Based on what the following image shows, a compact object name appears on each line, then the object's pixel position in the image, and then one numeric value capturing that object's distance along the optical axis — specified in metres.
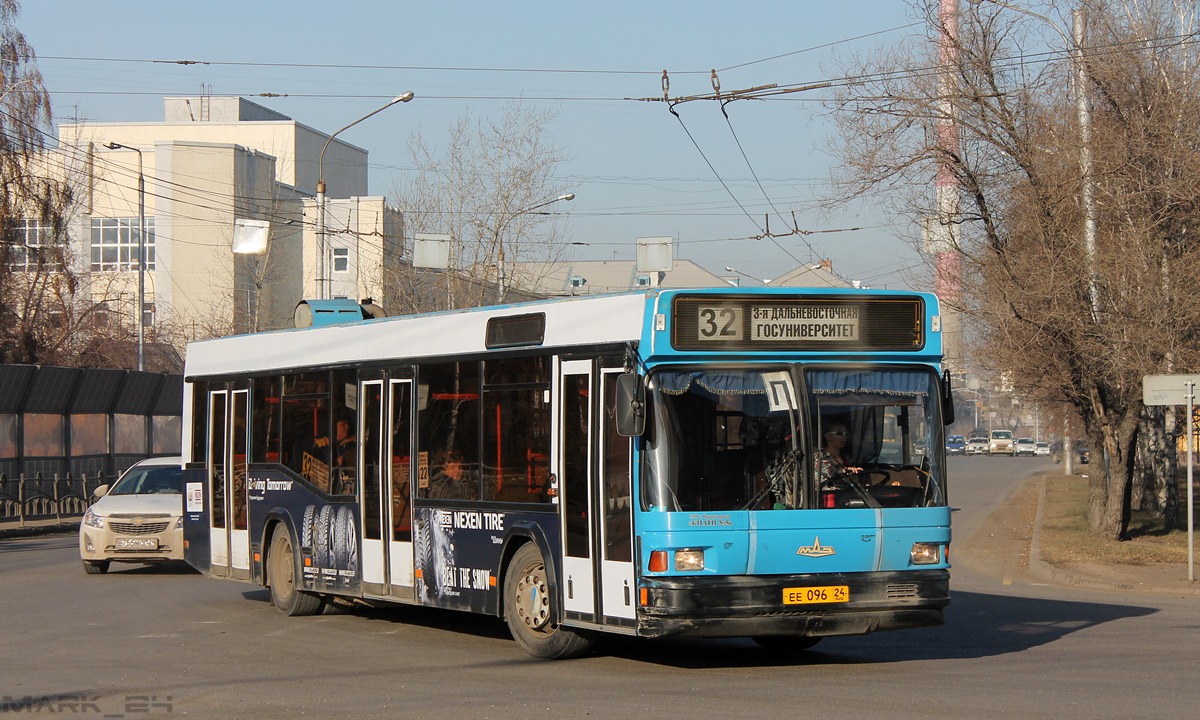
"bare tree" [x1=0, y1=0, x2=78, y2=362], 42.94
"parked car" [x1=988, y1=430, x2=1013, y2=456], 102.56
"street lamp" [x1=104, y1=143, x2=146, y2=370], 48.03
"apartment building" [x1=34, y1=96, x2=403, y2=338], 74.69
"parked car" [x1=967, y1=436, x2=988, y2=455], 110.25
